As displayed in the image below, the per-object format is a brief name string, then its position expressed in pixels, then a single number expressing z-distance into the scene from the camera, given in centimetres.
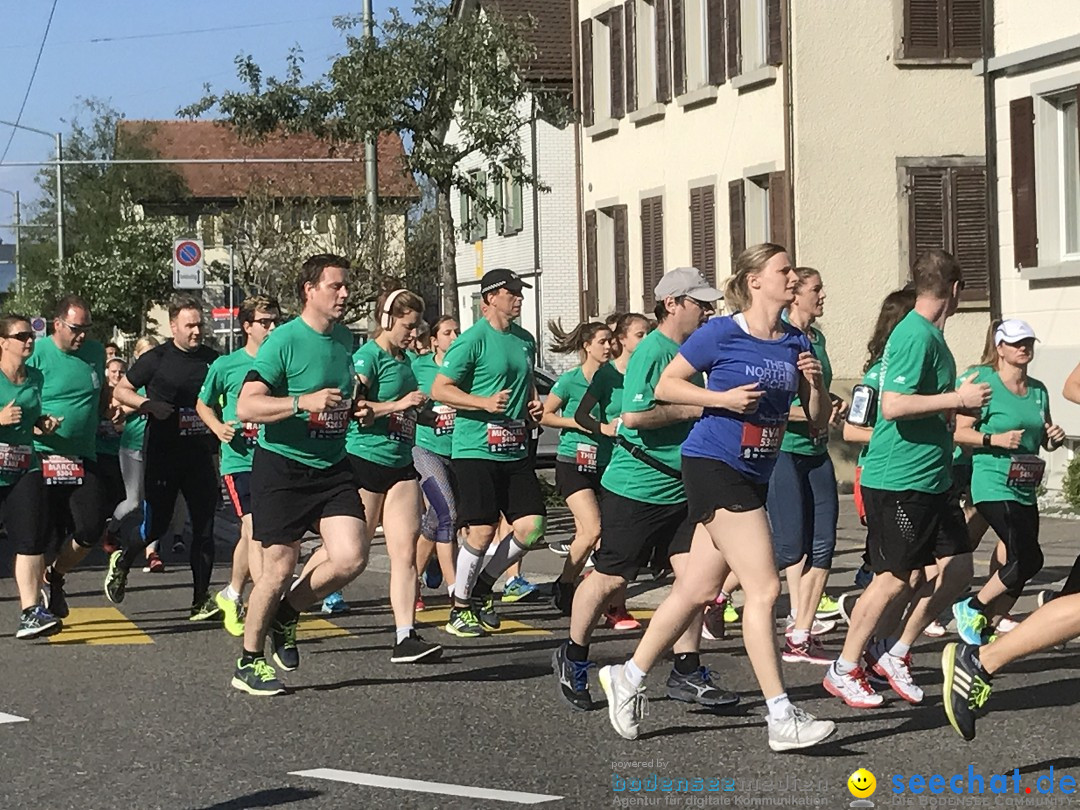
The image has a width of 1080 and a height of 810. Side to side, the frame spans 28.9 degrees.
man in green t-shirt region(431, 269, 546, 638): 1138
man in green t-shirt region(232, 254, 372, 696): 950
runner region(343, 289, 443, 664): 1070
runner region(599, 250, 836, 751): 779
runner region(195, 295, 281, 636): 1199
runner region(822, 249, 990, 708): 866
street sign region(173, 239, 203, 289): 2973
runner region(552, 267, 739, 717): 891
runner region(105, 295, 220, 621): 1258
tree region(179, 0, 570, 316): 3052
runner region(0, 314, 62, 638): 1162
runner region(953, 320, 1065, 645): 998
